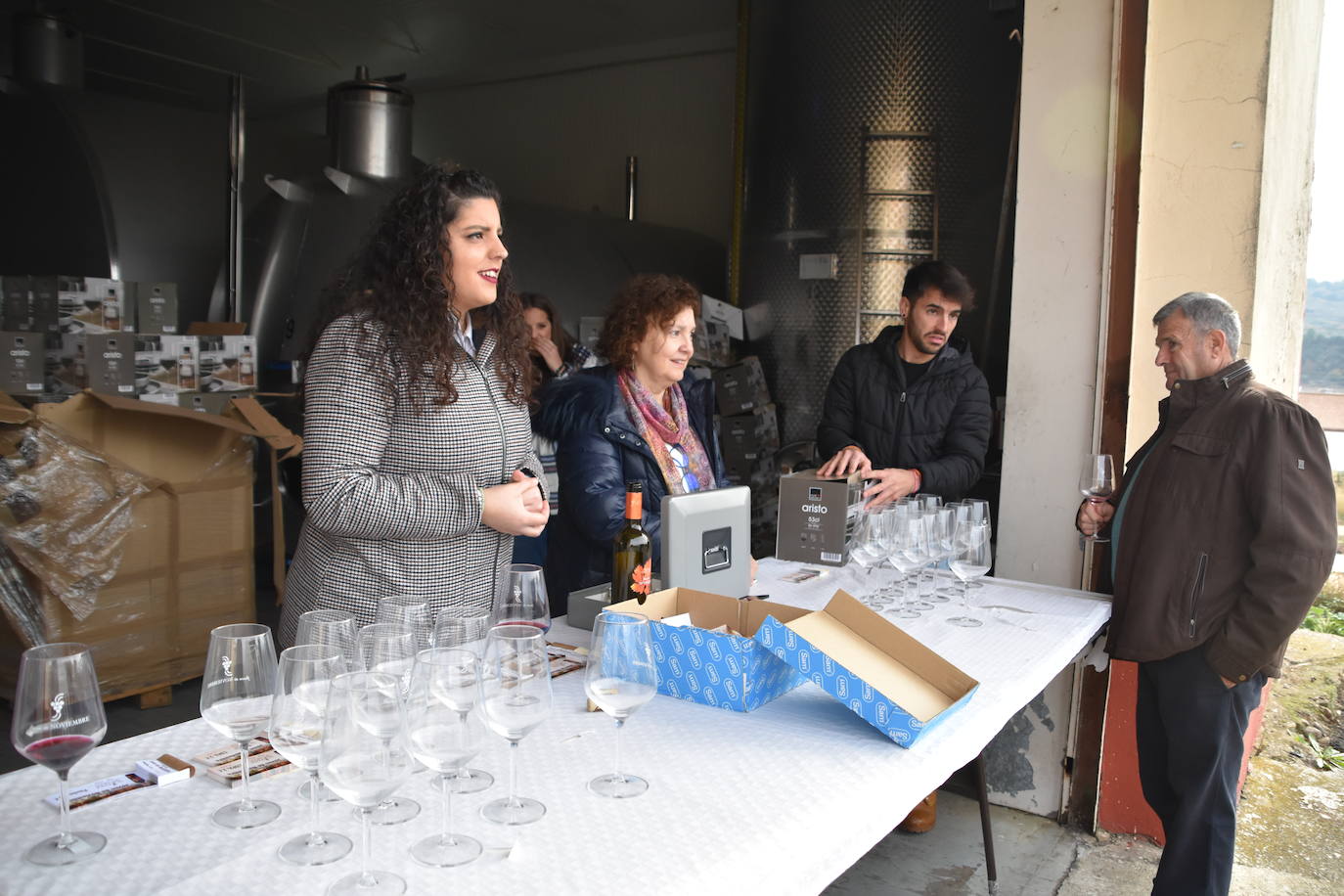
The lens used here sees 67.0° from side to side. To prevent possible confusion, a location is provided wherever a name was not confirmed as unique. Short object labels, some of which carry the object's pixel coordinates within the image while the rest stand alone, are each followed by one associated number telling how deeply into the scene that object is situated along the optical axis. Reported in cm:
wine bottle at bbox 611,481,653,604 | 191
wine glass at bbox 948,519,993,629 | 231
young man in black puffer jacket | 335
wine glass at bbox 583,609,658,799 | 128
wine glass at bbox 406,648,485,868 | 106
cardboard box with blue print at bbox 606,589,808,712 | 158
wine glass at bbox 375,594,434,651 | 146
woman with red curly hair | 253
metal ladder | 492
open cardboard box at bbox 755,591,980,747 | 150
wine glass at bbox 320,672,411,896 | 100
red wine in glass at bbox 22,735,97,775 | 108
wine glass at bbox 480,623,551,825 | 115
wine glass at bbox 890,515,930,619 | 233
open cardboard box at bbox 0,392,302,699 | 374
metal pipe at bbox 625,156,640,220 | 930
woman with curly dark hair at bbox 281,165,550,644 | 197
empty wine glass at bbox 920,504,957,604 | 237
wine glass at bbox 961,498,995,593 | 237
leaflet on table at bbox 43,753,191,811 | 126
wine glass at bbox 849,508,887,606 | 236
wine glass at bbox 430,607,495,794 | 130
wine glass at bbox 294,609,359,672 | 126
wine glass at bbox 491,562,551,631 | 160
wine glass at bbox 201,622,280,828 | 116
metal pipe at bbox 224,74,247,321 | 567
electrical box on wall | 510
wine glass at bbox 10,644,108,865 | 107
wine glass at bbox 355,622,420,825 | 122
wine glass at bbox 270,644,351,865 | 107
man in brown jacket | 233
